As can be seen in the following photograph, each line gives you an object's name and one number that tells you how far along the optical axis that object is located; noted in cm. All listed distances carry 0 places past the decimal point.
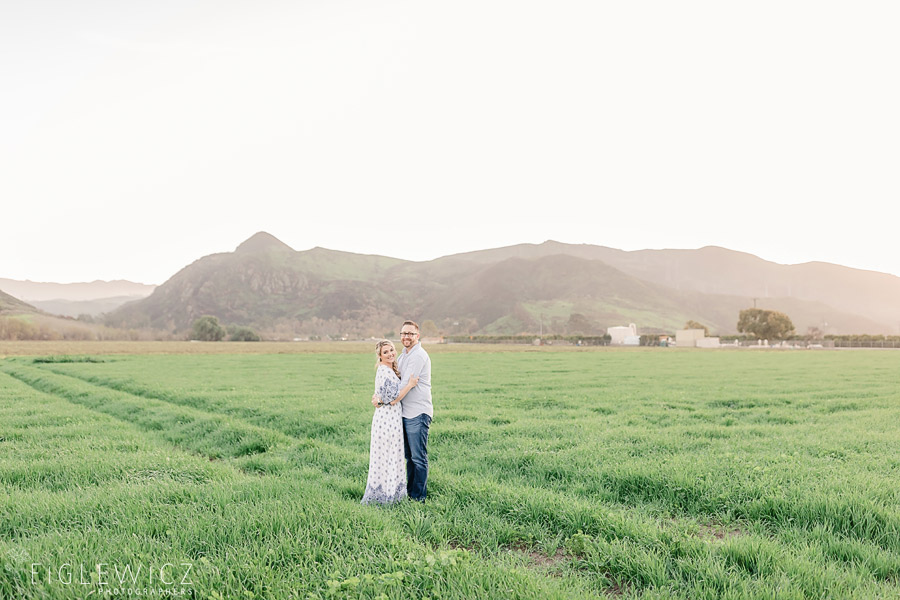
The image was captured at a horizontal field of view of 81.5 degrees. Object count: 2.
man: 767
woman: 741
